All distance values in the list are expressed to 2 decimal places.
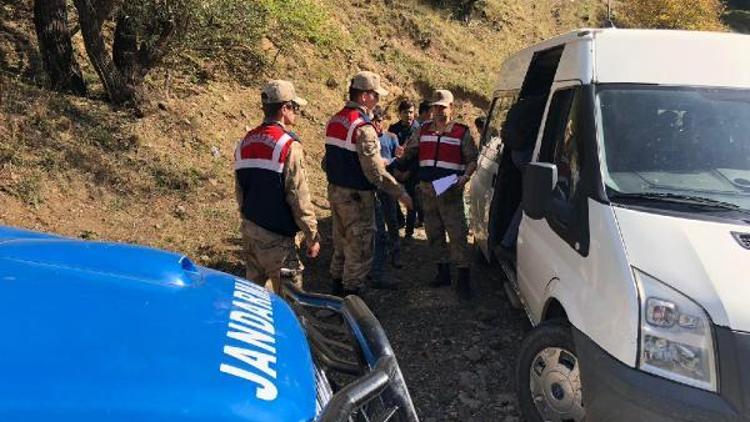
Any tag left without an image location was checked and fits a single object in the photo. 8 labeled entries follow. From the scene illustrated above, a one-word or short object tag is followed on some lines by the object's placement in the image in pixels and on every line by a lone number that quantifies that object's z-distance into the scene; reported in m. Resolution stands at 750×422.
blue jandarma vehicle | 1.44
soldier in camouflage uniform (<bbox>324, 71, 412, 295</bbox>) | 5.32
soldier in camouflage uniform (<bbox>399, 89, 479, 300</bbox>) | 5.83
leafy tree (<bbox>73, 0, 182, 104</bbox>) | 7.82
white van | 2.55
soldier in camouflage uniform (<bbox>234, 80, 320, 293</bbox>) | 4.35
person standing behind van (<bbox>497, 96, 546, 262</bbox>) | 4.81
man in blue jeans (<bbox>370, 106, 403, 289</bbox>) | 6.47
